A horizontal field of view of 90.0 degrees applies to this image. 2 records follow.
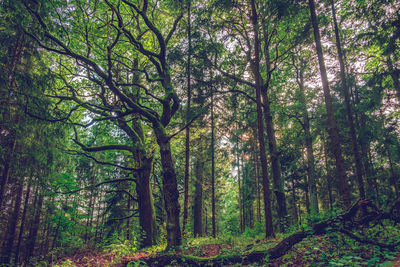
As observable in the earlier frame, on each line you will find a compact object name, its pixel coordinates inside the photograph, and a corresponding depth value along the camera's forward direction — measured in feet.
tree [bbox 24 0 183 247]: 24.38
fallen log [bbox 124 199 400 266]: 16.72
